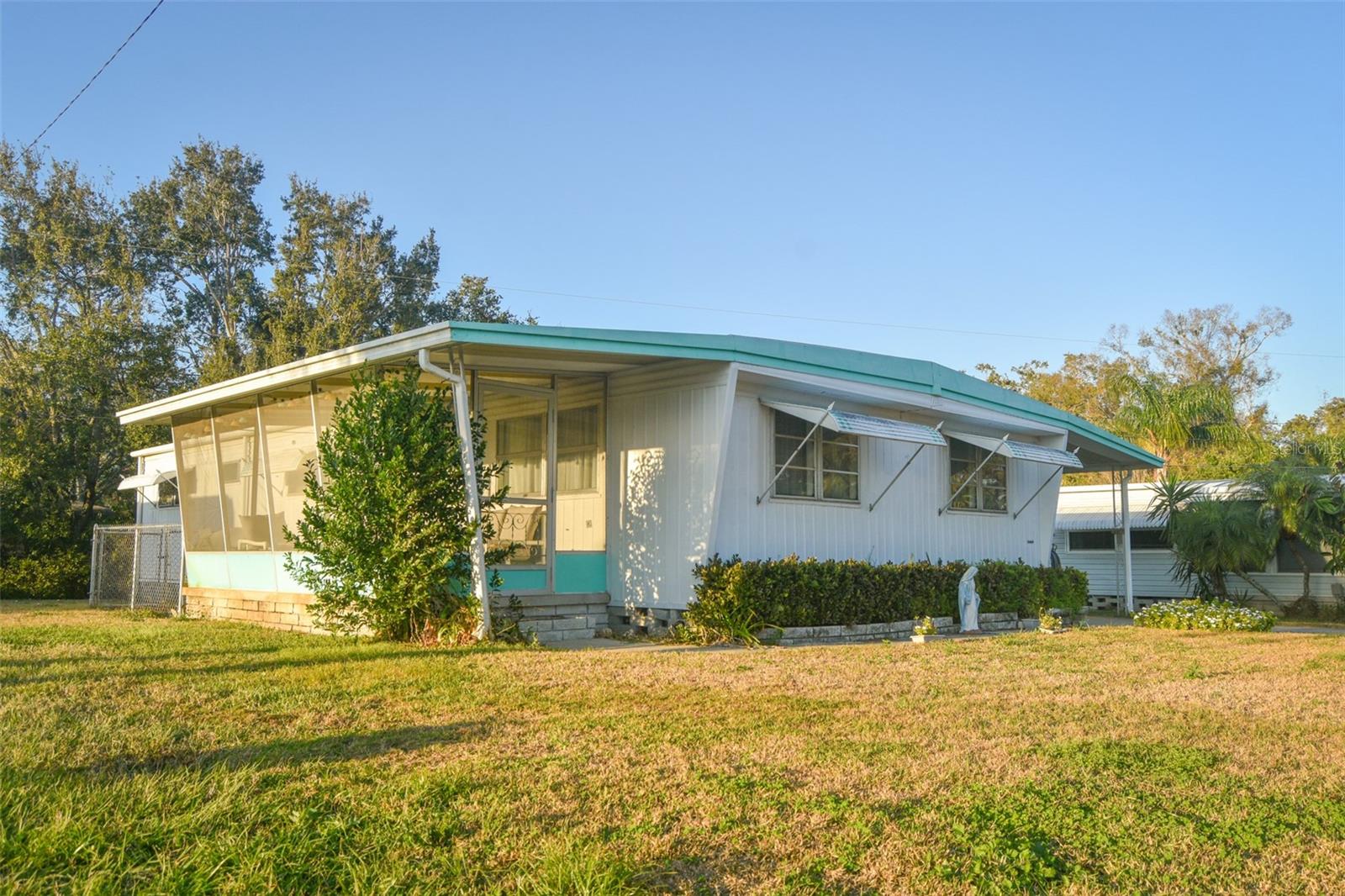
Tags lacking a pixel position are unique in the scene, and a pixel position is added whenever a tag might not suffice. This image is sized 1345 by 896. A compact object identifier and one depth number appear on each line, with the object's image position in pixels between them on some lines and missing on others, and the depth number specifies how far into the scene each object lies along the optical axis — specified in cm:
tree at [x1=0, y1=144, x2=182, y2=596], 2044
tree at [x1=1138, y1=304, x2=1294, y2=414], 3881
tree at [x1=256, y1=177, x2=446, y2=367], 3178
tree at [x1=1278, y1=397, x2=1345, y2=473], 2039
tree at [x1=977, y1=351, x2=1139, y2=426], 4056
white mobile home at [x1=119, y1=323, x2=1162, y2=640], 1148
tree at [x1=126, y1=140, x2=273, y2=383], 3353
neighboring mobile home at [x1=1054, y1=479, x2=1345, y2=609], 1994
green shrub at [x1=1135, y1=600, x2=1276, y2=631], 1427
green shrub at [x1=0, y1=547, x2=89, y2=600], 1952
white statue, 1389
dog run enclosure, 1598
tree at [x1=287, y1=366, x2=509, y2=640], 1029
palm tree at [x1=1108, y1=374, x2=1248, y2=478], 2405
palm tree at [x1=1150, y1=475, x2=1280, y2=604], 1870
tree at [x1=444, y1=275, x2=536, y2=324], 3575
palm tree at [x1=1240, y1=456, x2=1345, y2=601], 1816
